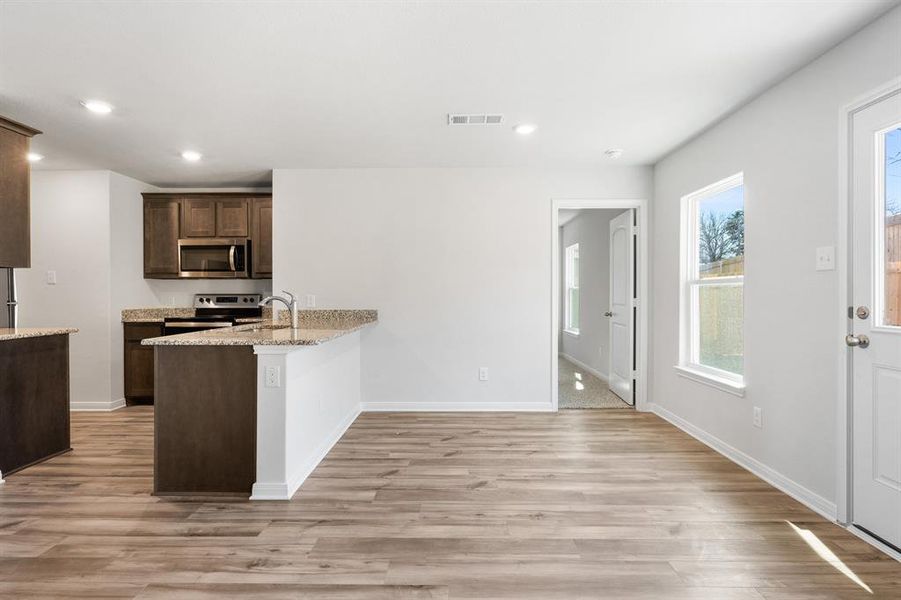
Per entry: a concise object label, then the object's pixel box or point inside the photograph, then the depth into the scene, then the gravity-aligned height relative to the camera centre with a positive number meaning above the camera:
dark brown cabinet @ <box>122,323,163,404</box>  4.72 -0.71
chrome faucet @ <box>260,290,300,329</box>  3.41 -0.09
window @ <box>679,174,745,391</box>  3.25 +0.10
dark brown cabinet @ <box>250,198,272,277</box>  4.94 +0.73
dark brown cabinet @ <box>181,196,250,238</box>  4.95 +0.89
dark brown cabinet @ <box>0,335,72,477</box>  2.95 -0.72
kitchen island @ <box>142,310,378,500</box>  2.56 -0.69
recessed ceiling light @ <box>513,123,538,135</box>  3.37 +1.29
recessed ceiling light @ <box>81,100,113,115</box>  2.94 +1.28
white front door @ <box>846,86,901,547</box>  2.00 -0.11
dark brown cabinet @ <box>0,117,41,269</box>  3.07 +0.72
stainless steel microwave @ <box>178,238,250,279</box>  4.90 +0.43
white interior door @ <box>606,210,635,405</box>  4.63 -0.10
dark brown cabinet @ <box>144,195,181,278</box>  4.98 +0.69
